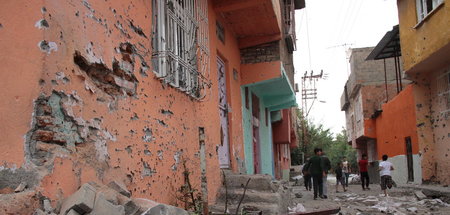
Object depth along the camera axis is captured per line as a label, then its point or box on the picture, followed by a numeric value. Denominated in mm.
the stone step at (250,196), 6312
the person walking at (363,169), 15727
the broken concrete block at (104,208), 2658
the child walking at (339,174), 15664
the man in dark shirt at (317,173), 10680
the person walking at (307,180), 14891
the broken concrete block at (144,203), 3006
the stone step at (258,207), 5973
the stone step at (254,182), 6707
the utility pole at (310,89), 41500
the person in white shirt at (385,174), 11592
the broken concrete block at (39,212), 2488
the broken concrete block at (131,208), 2895
